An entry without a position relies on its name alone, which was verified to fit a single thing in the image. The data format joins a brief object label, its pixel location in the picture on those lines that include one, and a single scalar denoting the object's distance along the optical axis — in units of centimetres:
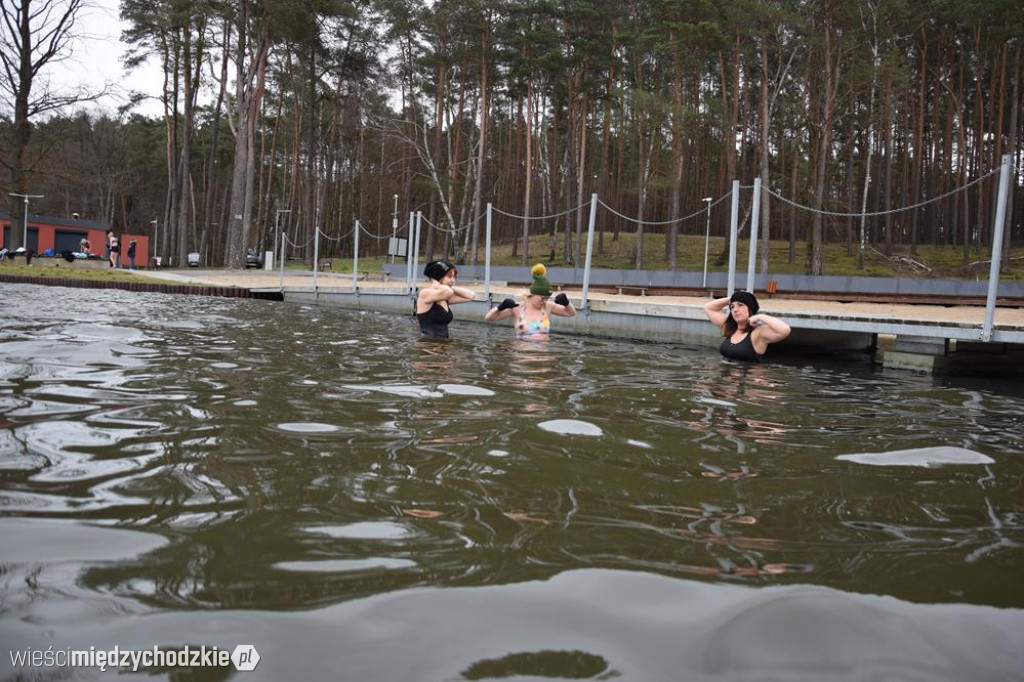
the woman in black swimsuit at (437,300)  977
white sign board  3068
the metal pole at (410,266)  1771
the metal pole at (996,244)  841
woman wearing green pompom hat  977
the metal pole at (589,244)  1327
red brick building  5062
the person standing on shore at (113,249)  3188
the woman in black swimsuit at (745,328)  772
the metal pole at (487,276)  1470
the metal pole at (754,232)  1074
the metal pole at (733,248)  1107
